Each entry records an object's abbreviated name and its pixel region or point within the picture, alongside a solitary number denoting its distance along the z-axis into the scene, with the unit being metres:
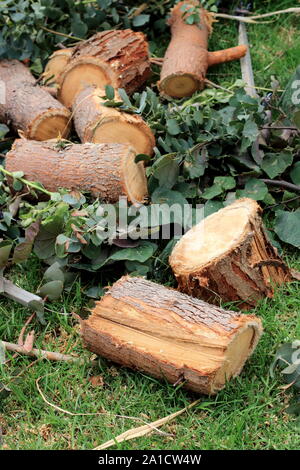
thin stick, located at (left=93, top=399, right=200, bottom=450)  2.37
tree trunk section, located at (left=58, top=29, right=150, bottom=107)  3.64
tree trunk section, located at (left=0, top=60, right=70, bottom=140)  3.48
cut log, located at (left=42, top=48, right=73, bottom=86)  3.89
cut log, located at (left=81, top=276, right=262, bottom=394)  2.42
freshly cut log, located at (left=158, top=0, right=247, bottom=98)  3.75
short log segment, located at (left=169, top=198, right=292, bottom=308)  2.74
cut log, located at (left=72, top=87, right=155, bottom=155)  3.26
